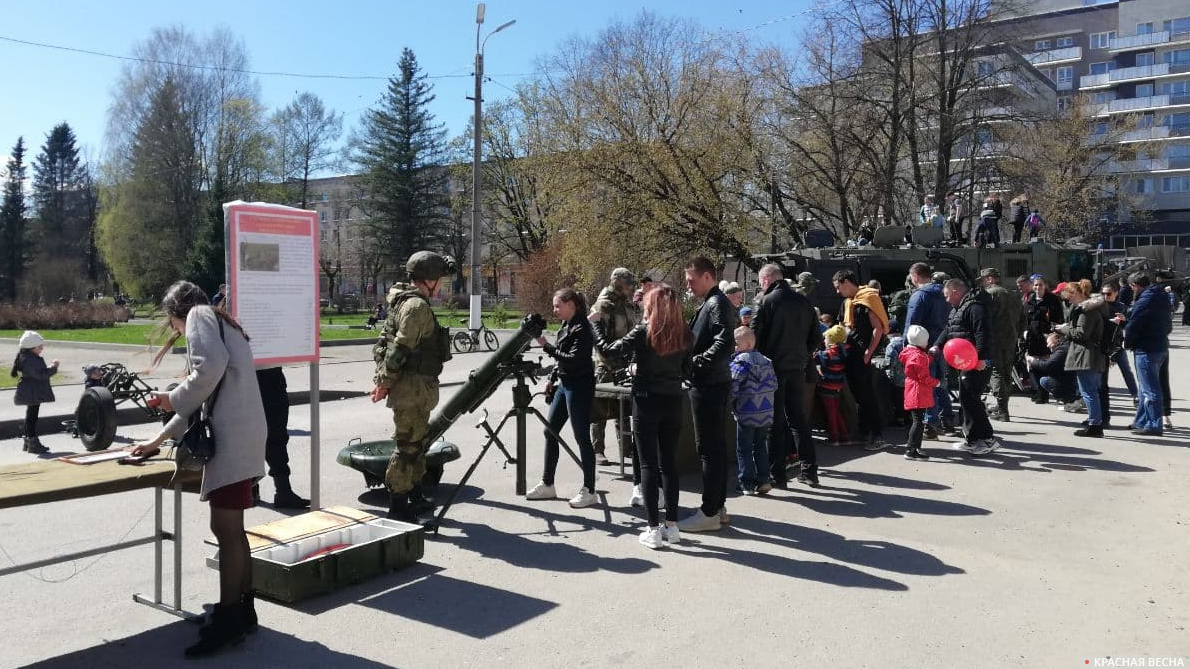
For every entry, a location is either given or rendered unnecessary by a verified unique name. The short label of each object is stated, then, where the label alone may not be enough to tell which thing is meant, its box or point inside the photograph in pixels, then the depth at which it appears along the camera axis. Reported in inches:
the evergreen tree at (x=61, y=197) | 2896.2
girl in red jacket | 340.8
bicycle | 929.9
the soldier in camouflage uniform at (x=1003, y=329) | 394.6
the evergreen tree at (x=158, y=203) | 1926.7
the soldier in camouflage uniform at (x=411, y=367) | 235.8
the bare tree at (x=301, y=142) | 2322.8
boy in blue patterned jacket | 272.1
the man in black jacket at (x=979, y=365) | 347.9
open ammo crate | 191.9
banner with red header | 231.8
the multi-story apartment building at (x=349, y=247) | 2472.9
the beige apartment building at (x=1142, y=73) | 2837.1
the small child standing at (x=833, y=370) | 367.6
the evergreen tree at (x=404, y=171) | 2262.6
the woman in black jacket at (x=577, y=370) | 264.7
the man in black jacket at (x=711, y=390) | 234.7
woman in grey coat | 158.2
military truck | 595.8
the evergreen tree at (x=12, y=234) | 2605.8
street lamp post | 971.3
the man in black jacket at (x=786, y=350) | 290.0
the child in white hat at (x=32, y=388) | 381.1
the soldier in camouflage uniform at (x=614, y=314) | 293.9
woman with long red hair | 220.7
